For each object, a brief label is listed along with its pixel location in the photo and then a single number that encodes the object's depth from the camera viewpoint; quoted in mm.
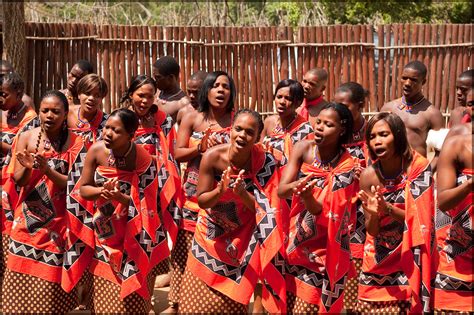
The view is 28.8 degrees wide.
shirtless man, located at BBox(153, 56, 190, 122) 8352
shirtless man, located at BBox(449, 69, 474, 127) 7811
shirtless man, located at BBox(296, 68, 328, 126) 8078
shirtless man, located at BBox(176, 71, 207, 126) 8028
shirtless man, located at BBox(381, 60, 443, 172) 8539
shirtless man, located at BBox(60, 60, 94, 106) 8352
